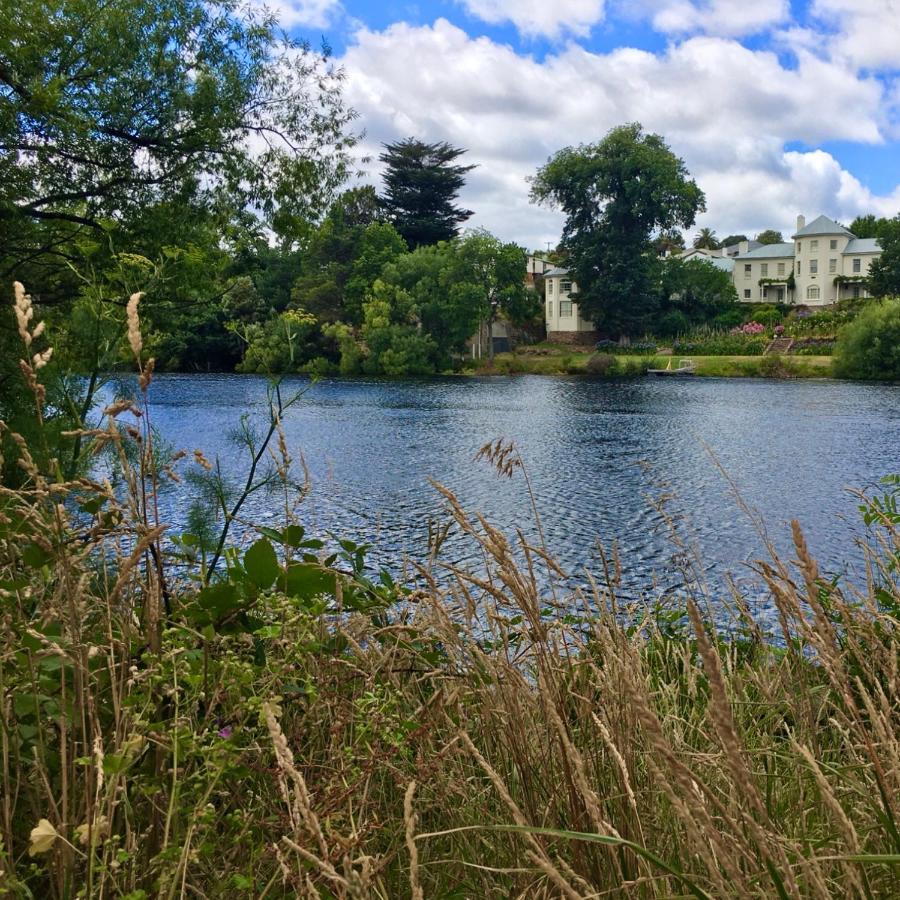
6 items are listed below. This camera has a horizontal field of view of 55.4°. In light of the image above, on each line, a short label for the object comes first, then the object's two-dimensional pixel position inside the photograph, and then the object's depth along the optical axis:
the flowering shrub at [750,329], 61.59
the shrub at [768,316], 64.31
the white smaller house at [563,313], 67.44
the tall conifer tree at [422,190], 70.50
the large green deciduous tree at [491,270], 58.38
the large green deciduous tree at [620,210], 62.66
